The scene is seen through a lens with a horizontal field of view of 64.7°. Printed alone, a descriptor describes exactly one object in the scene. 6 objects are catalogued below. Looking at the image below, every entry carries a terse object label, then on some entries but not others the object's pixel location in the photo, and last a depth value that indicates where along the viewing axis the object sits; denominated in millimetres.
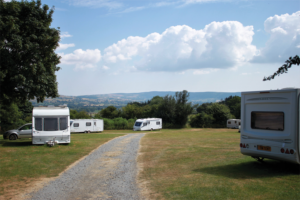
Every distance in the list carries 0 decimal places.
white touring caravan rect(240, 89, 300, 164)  7309
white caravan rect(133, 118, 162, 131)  41428
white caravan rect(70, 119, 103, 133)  34984
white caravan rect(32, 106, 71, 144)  15680
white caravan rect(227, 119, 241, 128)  44425
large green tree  14306
